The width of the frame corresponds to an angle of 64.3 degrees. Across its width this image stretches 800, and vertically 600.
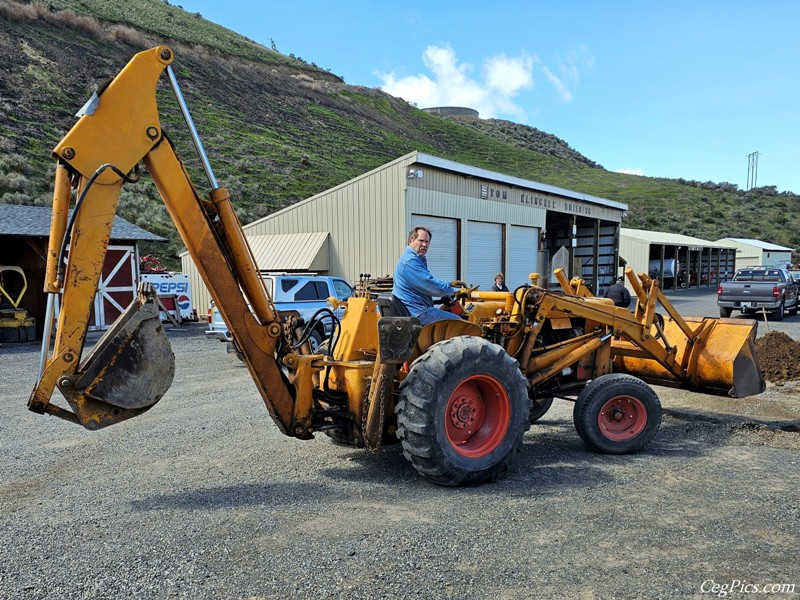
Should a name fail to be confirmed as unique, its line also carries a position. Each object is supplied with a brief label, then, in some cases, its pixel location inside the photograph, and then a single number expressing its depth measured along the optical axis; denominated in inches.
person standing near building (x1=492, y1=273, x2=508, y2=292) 611.9
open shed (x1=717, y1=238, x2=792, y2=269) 2006.6
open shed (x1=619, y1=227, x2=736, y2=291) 1550.2
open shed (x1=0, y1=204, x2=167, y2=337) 701.3
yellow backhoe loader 175.4
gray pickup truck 812.6
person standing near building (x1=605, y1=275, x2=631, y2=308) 553.0
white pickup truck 516.1
